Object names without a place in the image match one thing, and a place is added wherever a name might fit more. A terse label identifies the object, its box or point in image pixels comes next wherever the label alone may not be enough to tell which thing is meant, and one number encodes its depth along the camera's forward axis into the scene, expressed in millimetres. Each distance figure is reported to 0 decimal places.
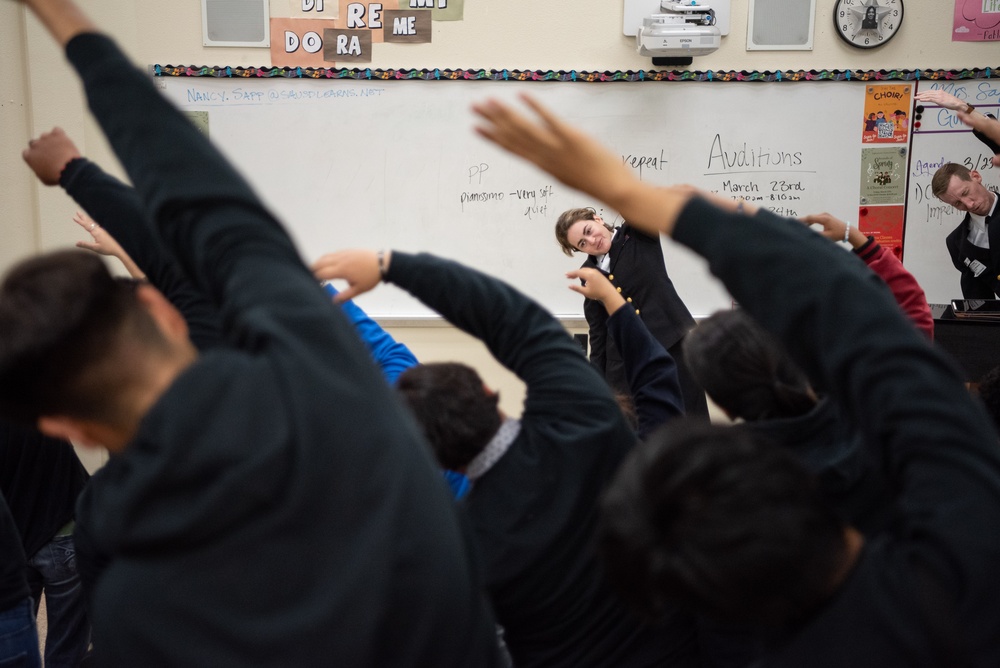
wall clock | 3750
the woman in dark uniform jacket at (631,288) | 3320
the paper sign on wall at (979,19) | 3754
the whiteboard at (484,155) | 3811
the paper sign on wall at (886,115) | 3803
